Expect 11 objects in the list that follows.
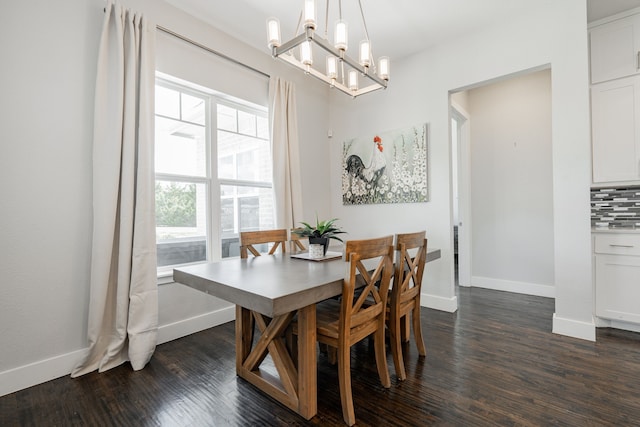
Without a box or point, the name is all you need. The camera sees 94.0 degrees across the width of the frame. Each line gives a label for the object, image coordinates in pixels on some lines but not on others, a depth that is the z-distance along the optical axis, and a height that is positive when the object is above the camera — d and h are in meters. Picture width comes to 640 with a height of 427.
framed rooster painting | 3.40 +0.56
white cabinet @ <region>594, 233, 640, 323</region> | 2.51 -0.58
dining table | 1.30 -0.39
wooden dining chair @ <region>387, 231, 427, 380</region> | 1.88 -0.54
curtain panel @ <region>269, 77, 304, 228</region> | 3.42 +0.72
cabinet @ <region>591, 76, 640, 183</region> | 2.55 +0.70
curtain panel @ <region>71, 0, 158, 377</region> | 2.14 +0.09
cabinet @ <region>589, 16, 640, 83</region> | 2.59 +1.42
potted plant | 2.17 -0.15
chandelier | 1.75 +1.08
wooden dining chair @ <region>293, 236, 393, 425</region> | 1.52 -0.59
